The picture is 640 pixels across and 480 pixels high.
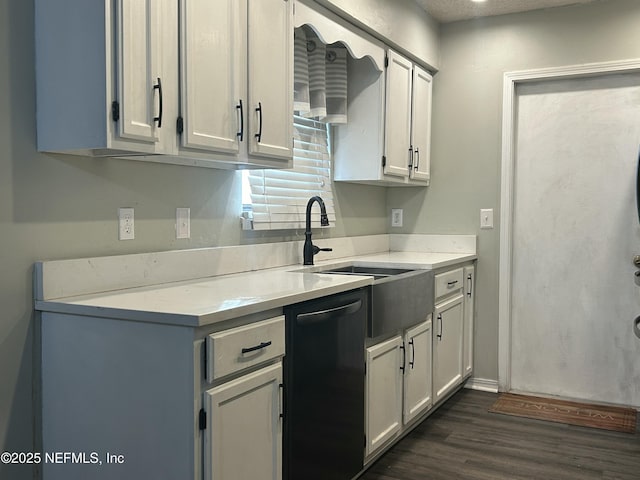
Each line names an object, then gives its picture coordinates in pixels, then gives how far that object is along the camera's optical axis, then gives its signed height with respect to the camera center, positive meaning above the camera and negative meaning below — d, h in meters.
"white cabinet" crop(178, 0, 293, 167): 2.02 +0.49
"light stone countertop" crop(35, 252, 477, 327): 1.68 -0.25
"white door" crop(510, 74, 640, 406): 3.68 -0.12
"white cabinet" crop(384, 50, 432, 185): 3.53 +0.59
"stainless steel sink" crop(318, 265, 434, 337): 2.65 -0.36
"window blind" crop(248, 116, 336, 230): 2.91 +0.17
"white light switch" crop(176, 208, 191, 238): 2.46 -0.02
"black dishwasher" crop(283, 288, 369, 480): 2.06 -0.61
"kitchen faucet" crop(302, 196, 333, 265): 3.05 -0.14
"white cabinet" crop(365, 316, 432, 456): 2.68 -0.77
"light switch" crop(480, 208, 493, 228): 3.98 +0.01
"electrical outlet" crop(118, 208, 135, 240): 2.19 -0.02
